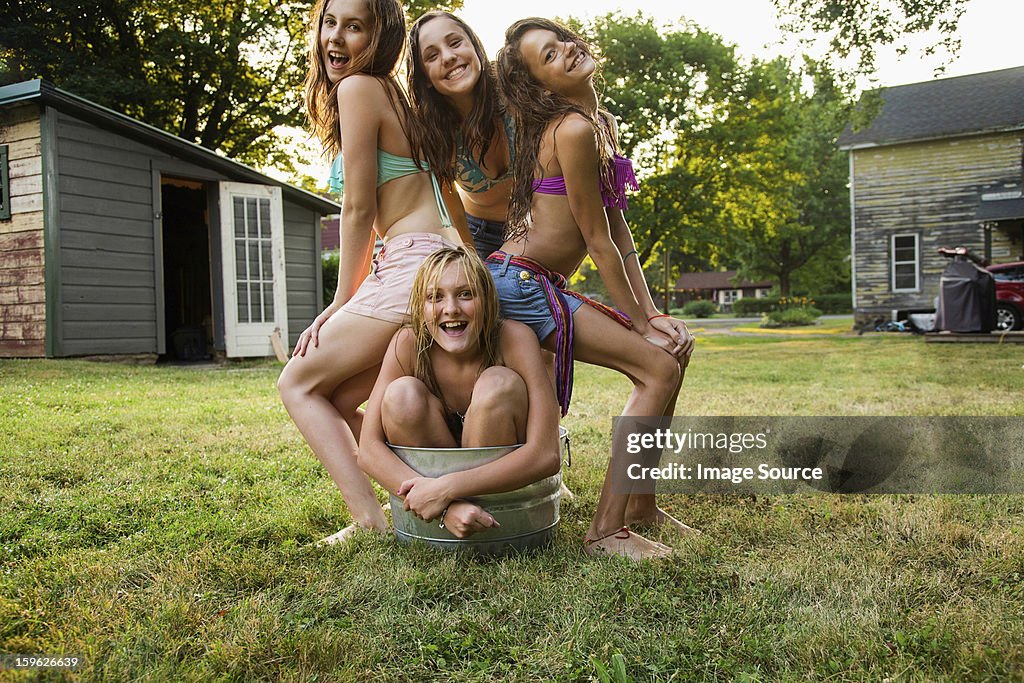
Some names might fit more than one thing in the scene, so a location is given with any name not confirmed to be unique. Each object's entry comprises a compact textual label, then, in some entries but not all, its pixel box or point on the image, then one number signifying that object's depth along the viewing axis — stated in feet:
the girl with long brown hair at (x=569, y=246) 7.83
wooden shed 27.86
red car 45.60
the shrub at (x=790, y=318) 77.13
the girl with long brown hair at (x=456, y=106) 8.17
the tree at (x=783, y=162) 74.08
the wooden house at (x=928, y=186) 59.31
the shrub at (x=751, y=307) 125.08
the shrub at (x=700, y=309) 126.11
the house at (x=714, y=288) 201.46
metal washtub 7.18
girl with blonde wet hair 7.06
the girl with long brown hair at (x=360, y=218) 8.11
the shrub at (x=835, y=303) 123.24
